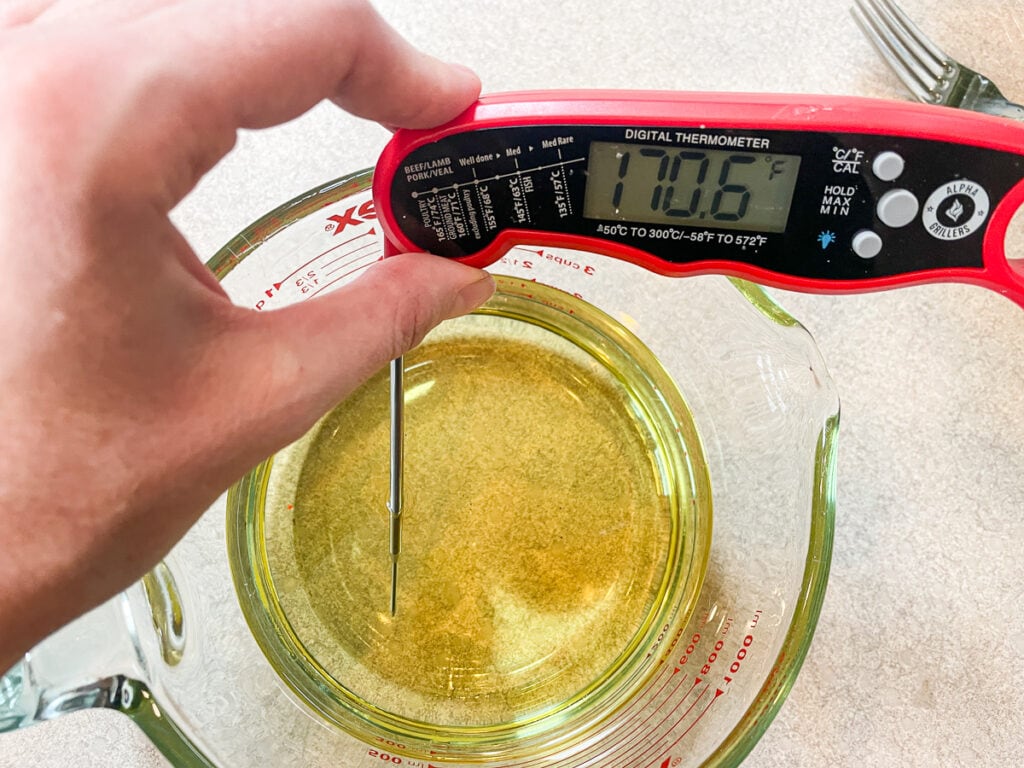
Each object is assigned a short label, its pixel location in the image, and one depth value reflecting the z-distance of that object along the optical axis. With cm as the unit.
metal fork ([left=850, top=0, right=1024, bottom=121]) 26
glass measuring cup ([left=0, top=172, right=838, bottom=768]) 19
